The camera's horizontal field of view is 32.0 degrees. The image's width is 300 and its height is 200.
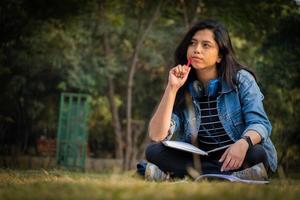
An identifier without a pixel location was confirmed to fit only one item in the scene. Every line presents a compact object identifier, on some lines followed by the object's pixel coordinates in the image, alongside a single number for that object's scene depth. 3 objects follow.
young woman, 3.60
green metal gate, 11.73
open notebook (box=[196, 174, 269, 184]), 3.19
